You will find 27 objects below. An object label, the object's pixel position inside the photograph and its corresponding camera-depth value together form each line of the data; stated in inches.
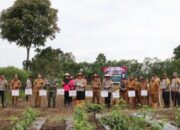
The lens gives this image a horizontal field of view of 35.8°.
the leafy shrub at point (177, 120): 295.6
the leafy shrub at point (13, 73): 715.5
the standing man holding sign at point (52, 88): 497.1
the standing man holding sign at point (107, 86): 489.8
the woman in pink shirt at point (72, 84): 491.1
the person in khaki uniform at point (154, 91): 494.3
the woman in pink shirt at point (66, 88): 492.3
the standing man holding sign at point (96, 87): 497.3
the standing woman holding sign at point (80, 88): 488.5
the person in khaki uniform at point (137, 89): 505.1
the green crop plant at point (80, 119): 237.9
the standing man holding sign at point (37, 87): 504.8
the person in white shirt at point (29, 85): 528.2
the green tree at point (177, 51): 1444.8
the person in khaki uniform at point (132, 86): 504.2
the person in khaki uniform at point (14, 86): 504.7
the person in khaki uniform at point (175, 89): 481.8
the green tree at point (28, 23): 860.0
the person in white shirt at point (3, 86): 492.3
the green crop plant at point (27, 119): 263.1
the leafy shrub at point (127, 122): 252.4
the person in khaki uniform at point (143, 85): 501.0
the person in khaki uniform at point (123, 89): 505.8
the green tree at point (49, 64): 835.7
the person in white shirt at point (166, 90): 486.3
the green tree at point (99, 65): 926.8
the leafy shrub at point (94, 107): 363.8
